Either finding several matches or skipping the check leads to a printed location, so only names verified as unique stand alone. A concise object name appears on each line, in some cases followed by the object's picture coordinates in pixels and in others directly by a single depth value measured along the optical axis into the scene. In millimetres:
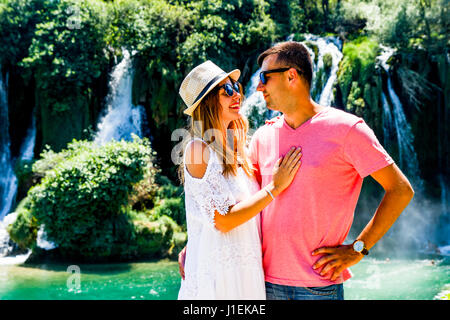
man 2205
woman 2334
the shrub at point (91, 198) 10422
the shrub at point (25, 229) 10867
